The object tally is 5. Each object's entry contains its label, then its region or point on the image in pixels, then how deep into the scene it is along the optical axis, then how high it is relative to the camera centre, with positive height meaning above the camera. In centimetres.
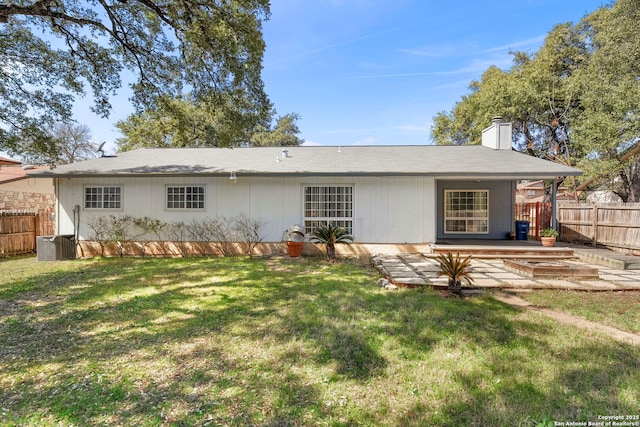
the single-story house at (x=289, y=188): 913 +77
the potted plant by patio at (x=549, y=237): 917 -81
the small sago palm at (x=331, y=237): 877 -75
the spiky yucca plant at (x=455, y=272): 539 -112
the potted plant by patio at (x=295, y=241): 916 -91
